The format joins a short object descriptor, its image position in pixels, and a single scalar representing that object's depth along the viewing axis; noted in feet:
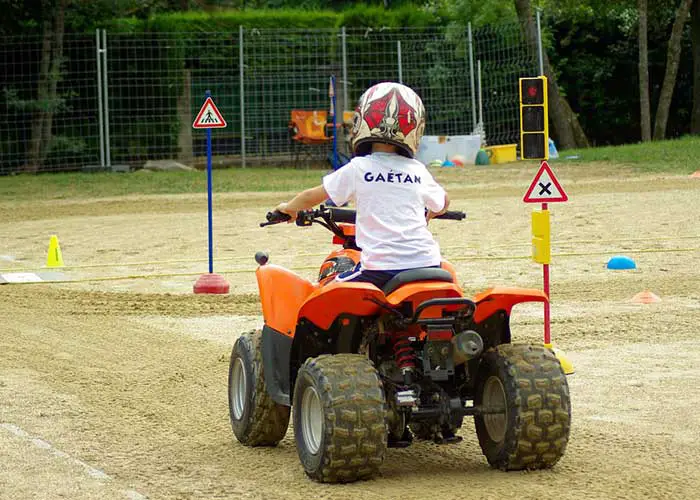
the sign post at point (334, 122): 90.02
